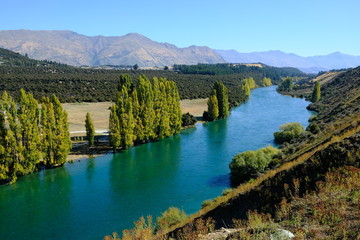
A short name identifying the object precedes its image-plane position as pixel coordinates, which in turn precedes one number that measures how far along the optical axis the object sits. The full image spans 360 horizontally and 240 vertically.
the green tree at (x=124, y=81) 67.61
